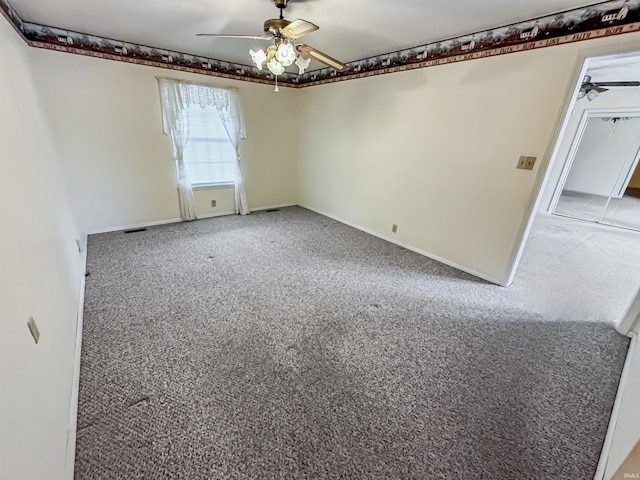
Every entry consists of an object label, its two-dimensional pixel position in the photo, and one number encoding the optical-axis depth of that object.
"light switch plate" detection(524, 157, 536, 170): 2.39
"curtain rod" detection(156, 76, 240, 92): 3.59
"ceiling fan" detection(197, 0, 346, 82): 1.83
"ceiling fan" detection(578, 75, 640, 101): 3.64
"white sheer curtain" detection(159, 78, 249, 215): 3.77
